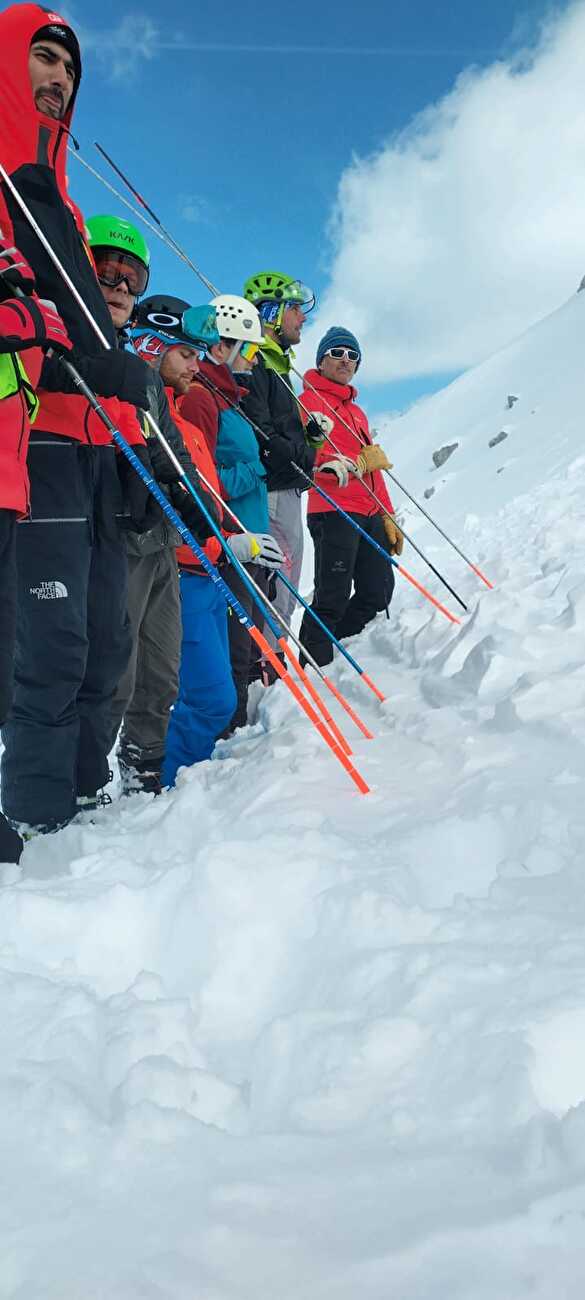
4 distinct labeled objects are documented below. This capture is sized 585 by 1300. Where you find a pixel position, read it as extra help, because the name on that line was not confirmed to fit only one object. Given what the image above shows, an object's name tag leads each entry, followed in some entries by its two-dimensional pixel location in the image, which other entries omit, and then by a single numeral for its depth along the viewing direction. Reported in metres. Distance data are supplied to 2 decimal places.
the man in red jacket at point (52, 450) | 2.94
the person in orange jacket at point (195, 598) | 4.37
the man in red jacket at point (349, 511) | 6.45
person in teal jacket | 4.85
